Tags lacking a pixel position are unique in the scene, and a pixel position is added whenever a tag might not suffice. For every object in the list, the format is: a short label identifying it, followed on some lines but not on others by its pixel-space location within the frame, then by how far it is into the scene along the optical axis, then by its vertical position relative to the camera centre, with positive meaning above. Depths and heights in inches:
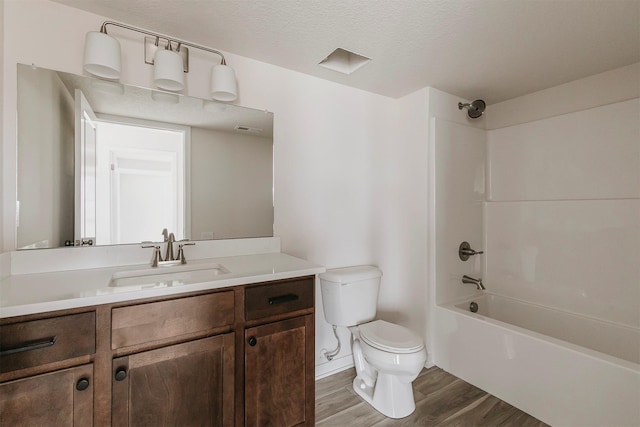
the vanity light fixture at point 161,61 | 50.4 +29.6
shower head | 90.9 +33.8
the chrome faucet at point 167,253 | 57.2 -7.8
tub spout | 94.7 -22.3
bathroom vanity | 34.2 -19.1
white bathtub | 56.3 -34.9
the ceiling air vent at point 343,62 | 74.0 +39.9
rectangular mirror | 51.2 +10.4
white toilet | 63.9 -29.5
